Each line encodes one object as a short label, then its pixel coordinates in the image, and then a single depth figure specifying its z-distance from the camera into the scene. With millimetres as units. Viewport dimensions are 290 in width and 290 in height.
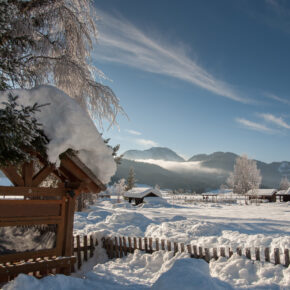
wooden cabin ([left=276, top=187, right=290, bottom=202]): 57275
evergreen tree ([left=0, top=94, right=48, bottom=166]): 4156
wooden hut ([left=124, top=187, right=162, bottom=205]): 47500
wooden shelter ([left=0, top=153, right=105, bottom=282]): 5504
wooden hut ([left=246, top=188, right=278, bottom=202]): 59888
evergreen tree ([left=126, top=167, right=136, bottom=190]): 67125
